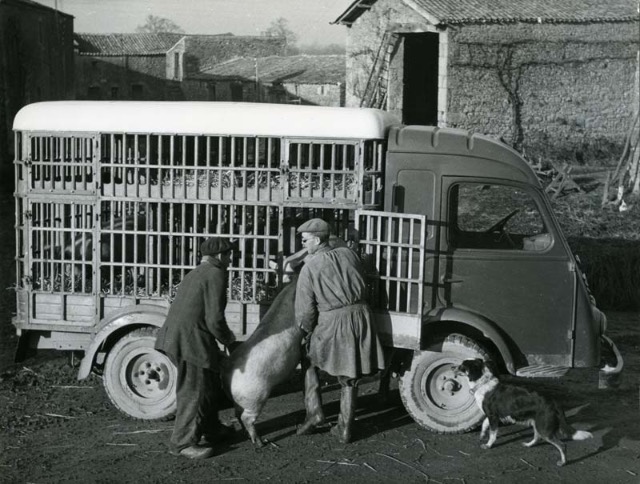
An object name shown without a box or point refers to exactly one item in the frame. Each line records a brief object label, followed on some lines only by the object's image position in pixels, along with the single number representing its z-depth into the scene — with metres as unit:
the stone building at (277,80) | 40.75
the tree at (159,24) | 82.27
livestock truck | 7.56
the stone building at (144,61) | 49.97
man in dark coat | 6.89
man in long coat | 7.09
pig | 7.14
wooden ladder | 26.16
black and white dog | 6.82
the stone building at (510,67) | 24.56
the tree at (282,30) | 70.19
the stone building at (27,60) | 26.09
